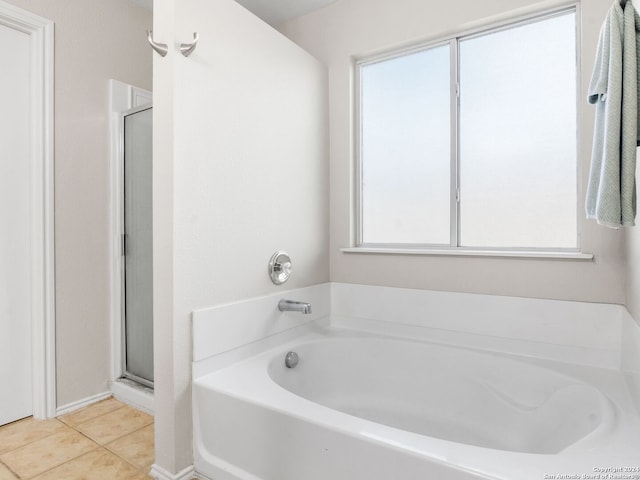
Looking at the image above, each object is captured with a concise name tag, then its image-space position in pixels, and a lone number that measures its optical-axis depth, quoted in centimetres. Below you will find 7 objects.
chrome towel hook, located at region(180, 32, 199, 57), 145
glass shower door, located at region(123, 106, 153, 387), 222
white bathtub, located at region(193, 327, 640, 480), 100
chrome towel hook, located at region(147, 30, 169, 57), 145
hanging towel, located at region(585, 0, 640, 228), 101
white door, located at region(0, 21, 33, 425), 190
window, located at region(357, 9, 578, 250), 182
